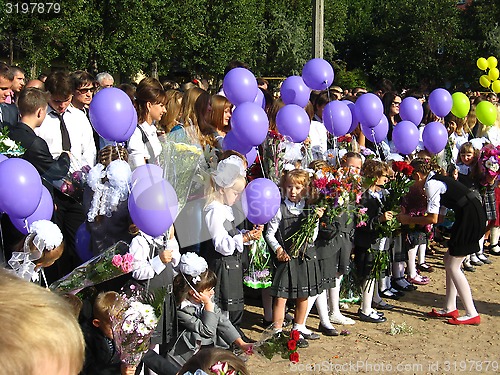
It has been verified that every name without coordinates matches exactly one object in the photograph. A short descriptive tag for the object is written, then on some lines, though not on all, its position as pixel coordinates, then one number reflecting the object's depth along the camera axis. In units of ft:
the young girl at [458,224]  19.44
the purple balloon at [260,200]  15.28
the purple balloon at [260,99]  21.36
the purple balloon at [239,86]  19.29
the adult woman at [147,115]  16.24
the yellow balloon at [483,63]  34.65
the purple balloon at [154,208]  11.68
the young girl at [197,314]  13.25
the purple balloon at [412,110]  24.47
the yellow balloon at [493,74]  33.90
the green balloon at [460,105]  26.68
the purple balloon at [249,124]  16.96
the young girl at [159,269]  12.60
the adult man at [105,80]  23.35
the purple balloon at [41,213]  12.51
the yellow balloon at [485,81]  34.35
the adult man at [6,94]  16.87
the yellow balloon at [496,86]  33.09
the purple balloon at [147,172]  12.14
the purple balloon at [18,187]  11.35
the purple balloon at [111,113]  14.33
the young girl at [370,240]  19.52
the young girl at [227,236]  15.38
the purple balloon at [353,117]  22.88
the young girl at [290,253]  17.40
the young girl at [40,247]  11.17
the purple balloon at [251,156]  18.40
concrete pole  37.44
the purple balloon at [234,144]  17.51
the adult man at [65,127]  17.38
